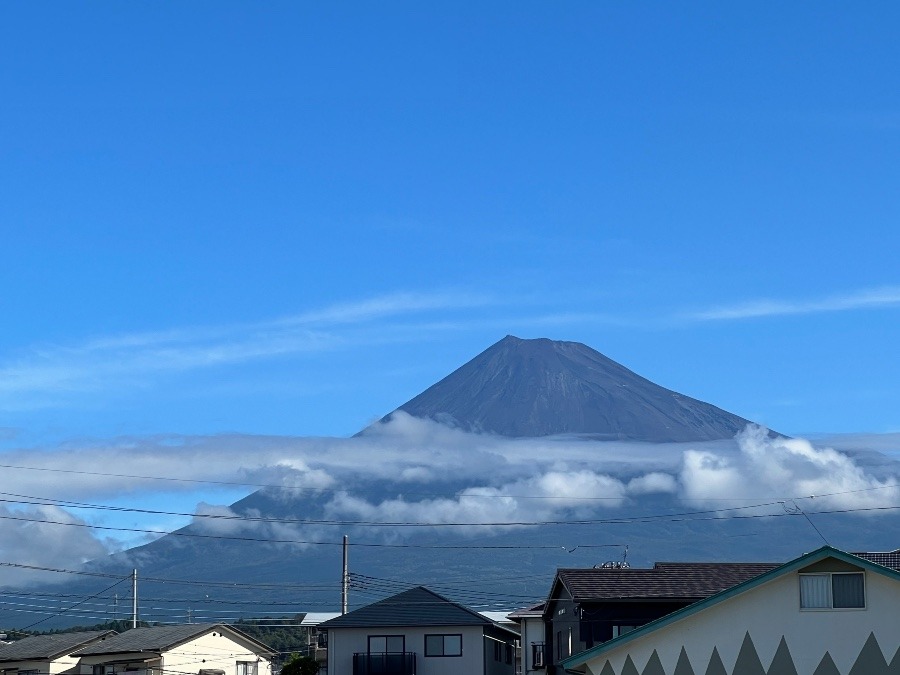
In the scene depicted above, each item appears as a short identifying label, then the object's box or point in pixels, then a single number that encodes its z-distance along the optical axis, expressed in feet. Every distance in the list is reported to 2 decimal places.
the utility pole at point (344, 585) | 220.43
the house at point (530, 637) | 218.79
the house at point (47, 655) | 237.66
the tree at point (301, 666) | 205.87
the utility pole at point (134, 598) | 301.43
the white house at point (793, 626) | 113.80
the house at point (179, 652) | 224.53
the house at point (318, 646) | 233.80
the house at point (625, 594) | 171.63
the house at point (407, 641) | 214.69
